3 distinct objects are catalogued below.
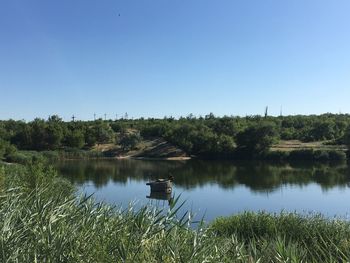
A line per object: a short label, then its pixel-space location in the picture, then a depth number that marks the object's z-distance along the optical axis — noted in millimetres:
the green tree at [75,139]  91125
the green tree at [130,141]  93688
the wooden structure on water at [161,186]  47750
